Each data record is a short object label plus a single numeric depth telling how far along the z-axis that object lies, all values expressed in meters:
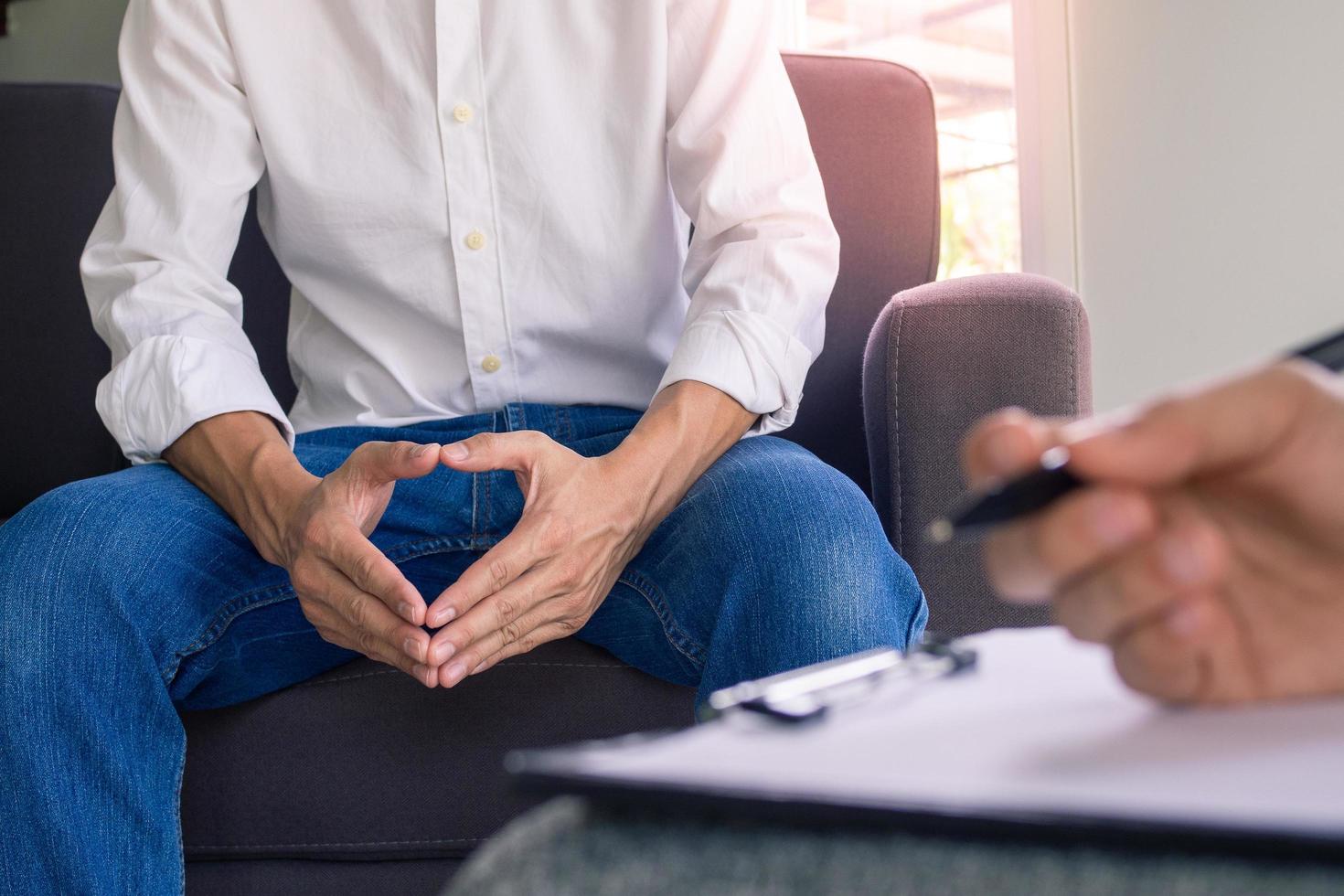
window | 2.44
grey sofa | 0.91
